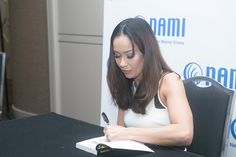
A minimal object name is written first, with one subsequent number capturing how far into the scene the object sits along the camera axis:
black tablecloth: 1.61
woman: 1.89
